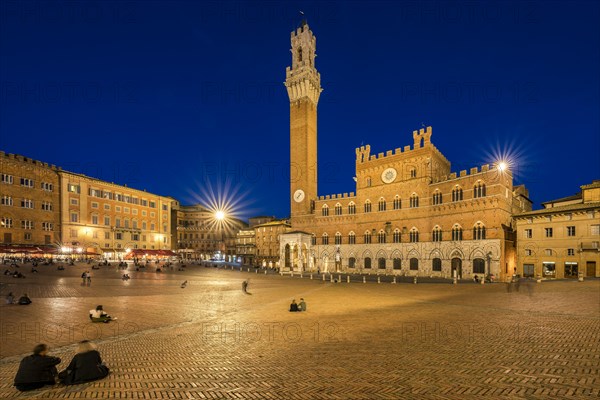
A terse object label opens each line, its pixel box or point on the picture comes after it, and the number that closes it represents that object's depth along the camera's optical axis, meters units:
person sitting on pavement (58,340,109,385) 7.73
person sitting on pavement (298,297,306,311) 17.64
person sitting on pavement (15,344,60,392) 7.31
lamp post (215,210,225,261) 103.38
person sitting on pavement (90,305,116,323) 14.13
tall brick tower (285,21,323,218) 59.78
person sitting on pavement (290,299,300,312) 17.56
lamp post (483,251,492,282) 38.69
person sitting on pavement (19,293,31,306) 17.77
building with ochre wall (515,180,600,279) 35.12
